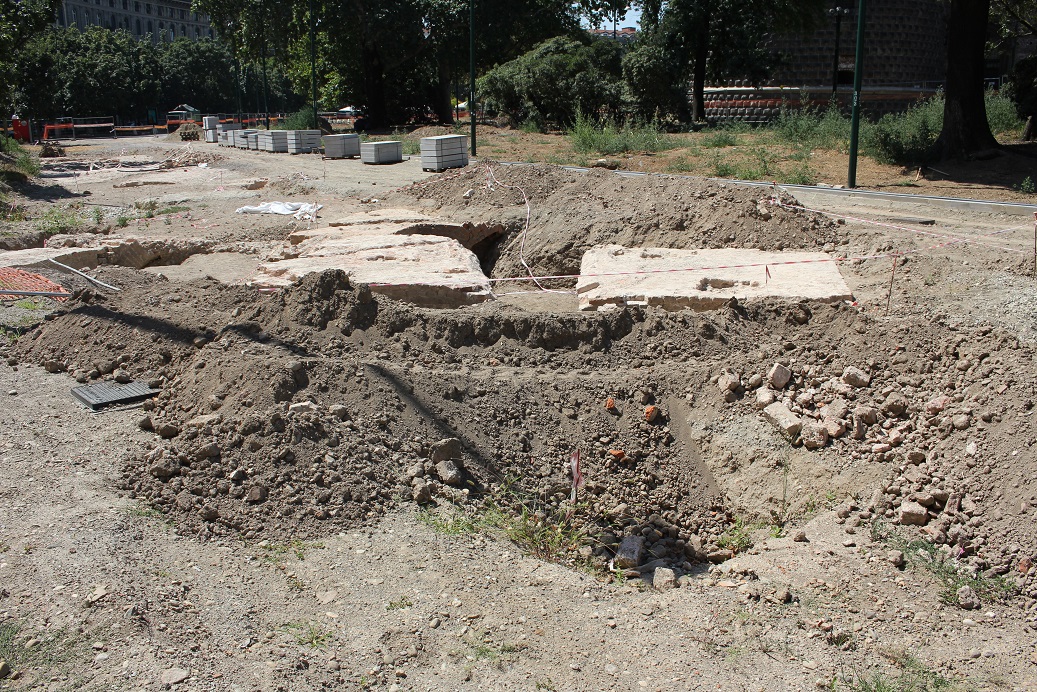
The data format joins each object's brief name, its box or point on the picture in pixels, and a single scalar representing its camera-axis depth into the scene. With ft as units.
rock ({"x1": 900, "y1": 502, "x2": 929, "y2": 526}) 17.29
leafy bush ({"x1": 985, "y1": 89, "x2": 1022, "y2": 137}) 63.21
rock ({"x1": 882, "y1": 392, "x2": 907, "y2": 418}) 20.70
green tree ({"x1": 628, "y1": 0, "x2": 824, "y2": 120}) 90.70
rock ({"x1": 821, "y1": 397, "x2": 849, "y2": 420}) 20.97
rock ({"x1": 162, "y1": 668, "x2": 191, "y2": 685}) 11.85
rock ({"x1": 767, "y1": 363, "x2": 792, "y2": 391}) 22.39
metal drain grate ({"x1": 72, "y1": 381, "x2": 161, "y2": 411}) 20.88
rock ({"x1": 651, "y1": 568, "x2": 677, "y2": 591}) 16.19
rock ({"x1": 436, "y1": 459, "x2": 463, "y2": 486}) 18.13
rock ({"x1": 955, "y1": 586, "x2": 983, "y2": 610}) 14.99
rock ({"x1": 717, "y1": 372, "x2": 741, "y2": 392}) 22.47
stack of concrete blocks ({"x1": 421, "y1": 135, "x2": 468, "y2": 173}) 63.98
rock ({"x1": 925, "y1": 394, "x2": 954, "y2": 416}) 20.13
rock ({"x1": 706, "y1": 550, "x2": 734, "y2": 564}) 18.44
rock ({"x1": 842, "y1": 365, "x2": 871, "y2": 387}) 21.75
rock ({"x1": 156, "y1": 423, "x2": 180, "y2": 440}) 18.98
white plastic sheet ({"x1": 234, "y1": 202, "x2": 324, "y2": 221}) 48.40
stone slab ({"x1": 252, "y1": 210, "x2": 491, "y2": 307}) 28.76
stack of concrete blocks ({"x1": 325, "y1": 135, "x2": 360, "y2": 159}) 80.43
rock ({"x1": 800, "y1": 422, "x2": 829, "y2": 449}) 20.59
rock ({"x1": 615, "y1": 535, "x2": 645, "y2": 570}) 17.33
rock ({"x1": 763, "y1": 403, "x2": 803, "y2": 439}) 20.98
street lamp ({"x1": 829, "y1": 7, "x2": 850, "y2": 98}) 104.71
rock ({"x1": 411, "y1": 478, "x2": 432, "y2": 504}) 17.30
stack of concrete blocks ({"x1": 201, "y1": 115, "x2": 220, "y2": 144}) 114.73
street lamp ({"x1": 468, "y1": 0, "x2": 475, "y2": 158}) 71.82
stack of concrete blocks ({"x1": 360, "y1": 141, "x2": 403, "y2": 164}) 73.56
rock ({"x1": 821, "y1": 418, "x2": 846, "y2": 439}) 20.56
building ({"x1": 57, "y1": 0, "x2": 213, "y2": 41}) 242.78
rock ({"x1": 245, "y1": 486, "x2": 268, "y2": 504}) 16.56
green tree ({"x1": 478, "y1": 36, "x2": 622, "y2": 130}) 101.81
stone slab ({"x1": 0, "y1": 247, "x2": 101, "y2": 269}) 33.09
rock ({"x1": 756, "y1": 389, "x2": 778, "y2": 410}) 21.90
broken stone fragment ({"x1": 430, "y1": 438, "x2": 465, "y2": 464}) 18.60
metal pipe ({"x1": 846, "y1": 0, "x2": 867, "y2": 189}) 43.47
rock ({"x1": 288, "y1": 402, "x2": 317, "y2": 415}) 18.53
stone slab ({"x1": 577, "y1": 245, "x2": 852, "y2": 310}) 26.84
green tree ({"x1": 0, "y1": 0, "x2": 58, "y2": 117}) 67.62
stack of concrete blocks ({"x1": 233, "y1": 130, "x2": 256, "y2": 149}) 98.84
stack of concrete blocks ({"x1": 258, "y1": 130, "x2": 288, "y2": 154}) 91.97
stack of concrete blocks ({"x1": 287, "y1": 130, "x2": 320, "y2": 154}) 89.30
